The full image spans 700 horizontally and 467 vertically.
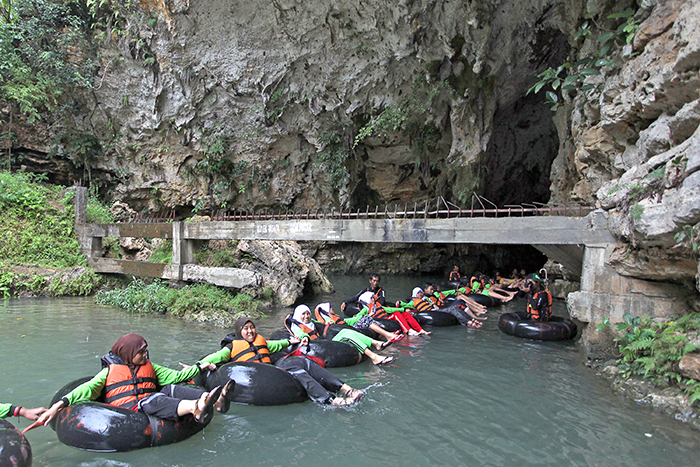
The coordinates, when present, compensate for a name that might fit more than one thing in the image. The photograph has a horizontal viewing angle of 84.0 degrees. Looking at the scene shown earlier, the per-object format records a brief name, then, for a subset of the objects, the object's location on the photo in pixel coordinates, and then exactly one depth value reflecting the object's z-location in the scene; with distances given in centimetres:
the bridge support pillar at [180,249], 1126
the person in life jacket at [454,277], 1521
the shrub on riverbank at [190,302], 965
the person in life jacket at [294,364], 485
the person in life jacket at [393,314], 836
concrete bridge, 705
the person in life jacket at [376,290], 889
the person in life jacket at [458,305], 977
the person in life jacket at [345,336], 623
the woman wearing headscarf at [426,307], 959
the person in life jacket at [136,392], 369
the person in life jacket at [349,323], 755
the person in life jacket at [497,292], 1309
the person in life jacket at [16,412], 334
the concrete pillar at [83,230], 1345
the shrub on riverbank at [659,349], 489
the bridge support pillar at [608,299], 613
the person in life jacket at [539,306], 865
